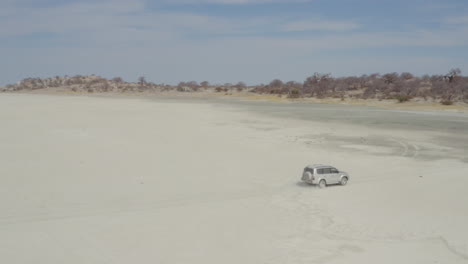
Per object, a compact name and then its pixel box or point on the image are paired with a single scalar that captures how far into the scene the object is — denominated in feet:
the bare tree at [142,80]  547.33
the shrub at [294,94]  329.36
